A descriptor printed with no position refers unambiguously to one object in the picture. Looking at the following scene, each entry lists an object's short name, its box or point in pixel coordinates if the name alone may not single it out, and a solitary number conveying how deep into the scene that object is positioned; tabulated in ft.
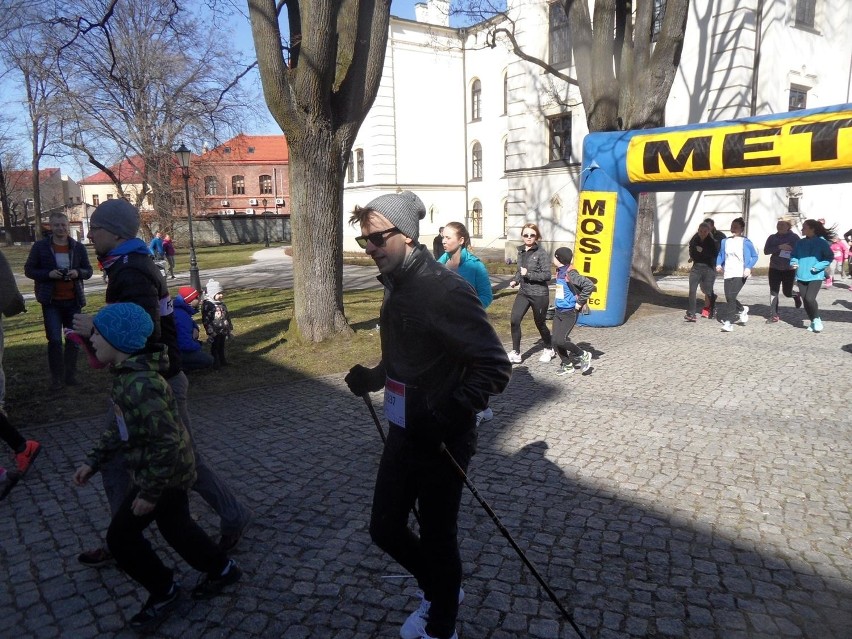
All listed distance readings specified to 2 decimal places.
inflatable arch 27.48
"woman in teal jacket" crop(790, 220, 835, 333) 31.78
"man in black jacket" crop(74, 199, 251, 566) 10.57
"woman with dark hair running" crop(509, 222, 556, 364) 24.81
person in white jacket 34.09
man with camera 22.39
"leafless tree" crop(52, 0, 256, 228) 92.38
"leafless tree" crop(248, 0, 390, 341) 27.37
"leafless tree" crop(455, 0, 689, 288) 40.78
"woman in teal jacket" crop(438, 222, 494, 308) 19.31
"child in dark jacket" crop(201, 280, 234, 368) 26.50
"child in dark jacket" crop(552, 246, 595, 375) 24.73
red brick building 228.84
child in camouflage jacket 8.95
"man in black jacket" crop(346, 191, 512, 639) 8.00
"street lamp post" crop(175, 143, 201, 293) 55.01
